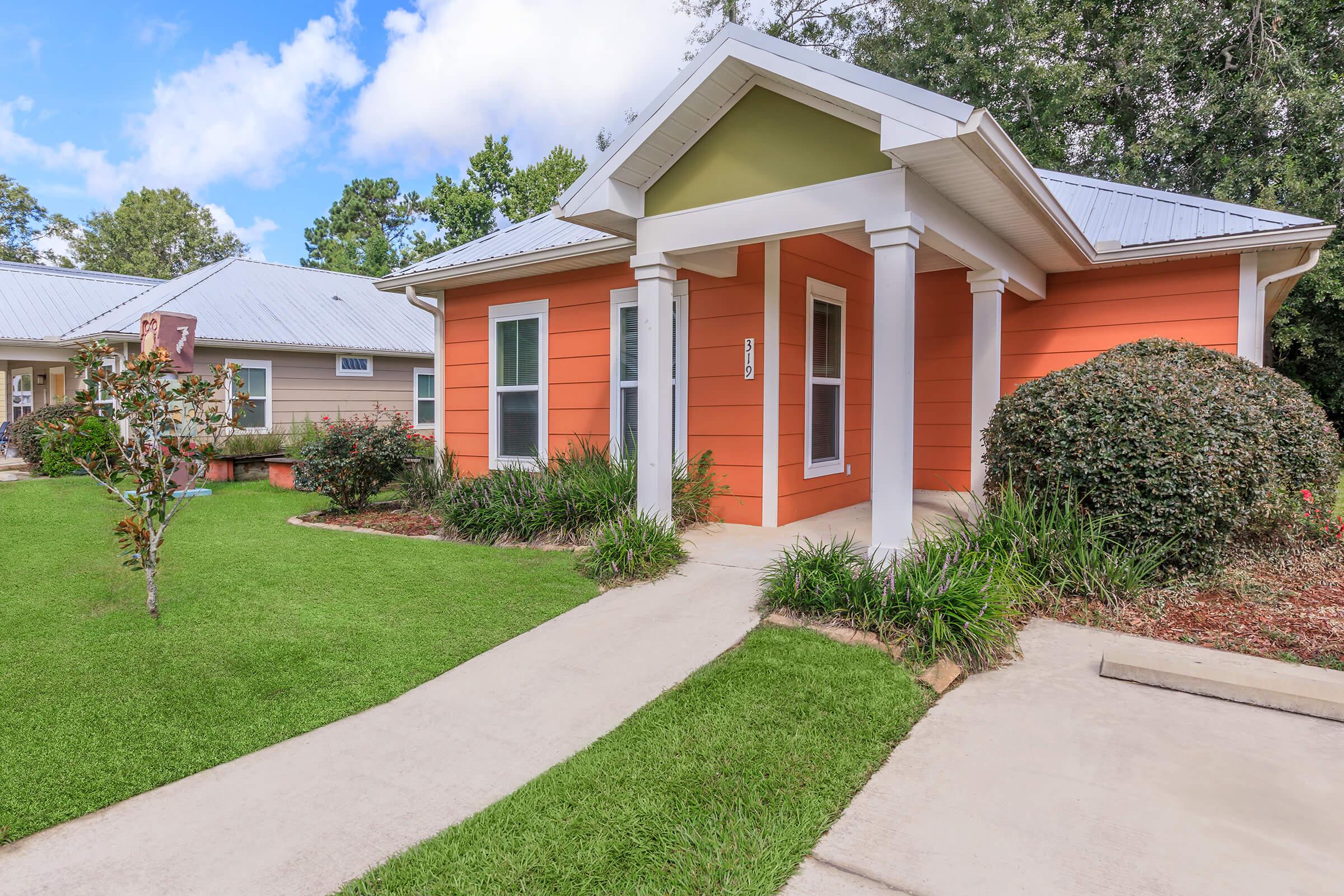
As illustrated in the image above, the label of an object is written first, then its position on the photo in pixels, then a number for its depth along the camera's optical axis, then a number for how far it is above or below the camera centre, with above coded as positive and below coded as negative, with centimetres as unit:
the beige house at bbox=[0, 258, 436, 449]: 1371 +173
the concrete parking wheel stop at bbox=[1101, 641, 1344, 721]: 337 -122
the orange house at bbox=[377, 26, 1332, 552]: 485 +133
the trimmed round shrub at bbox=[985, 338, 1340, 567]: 479 -16
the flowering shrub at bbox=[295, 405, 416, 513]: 818 -42
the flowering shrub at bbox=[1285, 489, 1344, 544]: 563 -77
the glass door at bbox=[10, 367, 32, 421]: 1806 +64
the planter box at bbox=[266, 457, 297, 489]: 1114 -75
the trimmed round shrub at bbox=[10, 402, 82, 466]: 1285 -15
